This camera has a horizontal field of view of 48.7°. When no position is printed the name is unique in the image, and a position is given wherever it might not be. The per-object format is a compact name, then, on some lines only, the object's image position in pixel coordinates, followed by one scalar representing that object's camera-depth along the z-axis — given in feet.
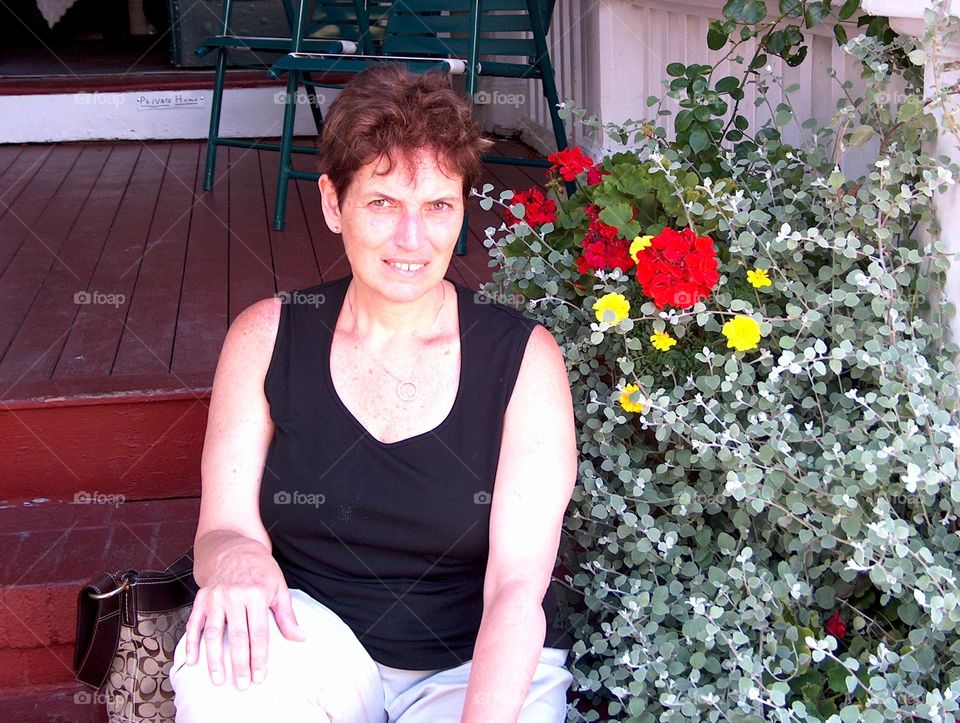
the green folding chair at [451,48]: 11.50
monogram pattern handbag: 5.08
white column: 5.19
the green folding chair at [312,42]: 13.64
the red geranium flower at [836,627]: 5.38
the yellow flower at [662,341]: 5.60
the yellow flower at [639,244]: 5.62
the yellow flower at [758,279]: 5.43
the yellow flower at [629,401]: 5.44
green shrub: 4.90
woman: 4.70
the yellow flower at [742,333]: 5.18
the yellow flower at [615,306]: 5.48
